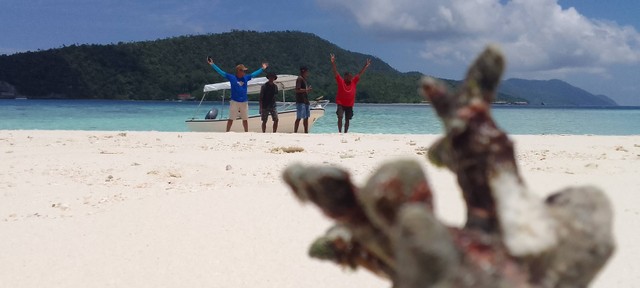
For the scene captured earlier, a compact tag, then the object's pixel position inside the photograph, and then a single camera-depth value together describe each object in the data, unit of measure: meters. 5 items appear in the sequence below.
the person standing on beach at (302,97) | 12.15
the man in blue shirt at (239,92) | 11.83
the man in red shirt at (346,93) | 12.15
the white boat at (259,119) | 15.52
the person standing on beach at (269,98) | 12.65
